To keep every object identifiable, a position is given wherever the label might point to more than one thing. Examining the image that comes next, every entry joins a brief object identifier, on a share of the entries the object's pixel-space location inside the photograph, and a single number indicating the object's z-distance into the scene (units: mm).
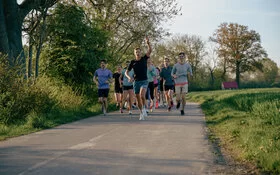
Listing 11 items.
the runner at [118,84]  16672
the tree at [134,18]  25814
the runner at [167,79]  16266
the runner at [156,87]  18153
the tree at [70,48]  18000
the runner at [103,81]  14141
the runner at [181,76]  13312
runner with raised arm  11633
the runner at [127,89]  14809
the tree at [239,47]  66625
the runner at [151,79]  14942
